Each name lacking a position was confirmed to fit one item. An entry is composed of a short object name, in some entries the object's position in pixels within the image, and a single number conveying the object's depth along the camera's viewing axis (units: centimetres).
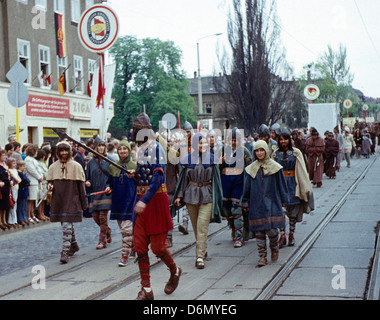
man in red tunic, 627
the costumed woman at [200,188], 824
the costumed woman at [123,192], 866
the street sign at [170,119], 2180
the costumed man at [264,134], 1017
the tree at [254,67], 4006
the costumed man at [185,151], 1092
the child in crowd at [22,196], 1288
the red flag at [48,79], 2783
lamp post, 3945
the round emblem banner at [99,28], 1312
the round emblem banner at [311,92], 2631
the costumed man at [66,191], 880
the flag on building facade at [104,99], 1316
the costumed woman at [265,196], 802
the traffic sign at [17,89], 1278
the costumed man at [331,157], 2208
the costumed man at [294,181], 927
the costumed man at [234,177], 952
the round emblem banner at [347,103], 4209
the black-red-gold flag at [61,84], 2723
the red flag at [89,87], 2973
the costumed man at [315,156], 1902
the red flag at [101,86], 1382
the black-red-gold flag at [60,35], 2808
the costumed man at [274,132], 1220
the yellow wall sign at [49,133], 2764
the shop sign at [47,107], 2642
